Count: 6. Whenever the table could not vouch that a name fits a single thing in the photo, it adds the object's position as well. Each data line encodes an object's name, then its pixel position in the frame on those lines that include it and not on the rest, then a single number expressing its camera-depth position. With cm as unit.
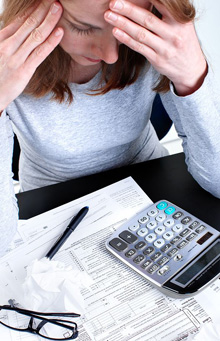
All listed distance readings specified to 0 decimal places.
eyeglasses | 59
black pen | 69
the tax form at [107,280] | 59
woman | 62
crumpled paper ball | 61
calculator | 64
